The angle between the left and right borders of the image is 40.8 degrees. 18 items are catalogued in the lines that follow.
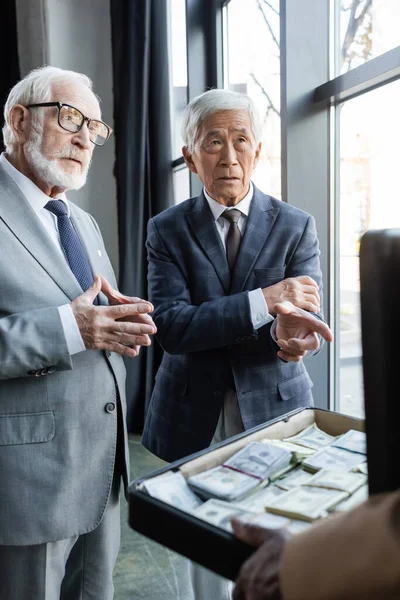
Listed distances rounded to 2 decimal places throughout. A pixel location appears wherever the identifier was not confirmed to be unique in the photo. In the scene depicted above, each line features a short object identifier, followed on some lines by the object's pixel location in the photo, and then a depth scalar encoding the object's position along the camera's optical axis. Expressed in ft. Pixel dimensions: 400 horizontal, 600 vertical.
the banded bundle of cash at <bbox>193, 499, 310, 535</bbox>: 2.29
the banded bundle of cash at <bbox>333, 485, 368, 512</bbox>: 2.43
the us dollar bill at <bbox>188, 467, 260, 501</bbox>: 2.56
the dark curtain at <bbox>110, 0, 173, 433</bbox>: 11.76
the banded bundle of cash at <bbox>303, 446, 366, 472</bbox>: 2.78
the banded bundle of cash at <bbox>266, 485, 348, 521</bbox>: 2.35
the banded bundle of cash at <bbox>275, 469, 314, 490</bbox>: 2.67
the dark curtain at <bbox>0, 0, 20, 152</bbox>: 14.64
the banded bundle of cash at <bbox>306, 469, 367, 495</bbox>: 2.53
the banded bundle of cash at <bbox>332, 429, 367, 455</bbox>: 2.98
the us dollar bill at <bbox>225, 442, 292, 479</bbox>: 2.74
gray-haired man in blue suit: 4.83
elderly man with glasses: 4.24
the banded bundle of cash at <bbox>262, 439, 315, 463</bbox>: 2.91
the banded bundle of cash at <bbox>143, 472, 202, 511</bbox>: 2.55
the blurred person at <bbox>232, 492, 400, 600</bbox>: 1.86
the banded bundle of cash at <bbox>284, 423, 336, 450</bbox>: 3.17
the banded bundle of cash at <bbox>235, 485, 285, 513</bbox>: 2.49
